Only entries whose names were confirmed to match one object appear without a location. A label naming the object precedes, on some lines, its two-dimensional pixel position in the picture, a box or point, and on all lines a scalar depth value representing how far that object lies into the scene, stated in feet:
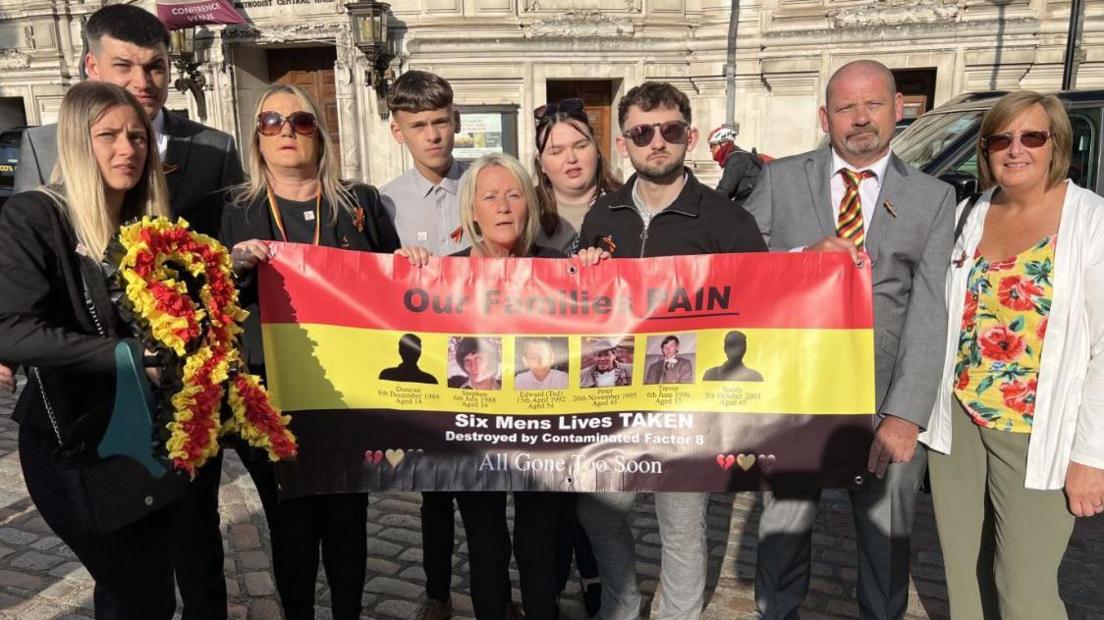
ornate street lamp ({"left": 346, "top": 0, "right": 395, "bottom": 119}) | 48.03
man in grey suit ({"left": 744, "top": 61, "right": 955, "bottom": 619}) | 9.54
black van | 18.06
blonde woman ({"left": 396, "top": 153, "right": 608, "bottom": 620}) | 10.04
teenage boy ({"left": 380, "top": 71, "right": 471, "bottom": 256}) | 12.07
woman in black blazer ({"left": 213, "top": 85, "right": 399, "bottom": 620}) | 9.96
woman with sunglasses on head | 11.67
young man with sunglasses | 10.00
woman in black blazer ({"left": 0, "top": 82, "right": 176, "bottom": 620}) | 7.30
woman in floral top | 8.48
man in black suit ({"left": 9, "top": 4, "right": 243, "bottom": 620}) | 9.87
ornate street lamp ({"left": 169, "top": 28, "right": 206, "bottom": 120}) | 50.90
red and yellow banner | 9.91
